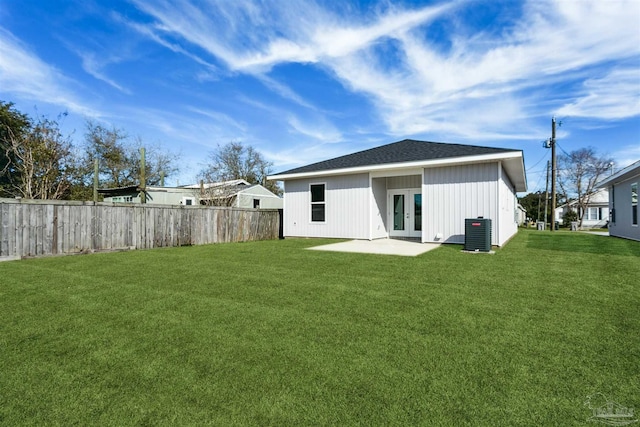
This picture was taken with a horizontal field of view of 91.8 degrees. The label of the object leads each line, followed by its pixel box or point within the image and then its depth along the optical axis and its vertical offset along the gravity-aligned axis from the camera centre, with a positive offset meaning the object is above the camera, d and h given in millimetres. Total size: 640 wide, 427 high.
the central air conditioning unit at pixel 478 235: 8086 -479
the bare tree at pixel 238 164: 30484 +5525
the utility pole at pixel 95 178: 13996 +1846
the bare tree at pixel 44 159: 13188 +2622
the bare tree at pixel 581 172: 31875 +4764
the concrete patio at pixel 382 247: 8102 -889
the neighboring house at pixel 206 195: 19438 +1503
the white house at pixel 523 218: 34006 -143
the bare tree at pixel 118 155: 24562 +5031
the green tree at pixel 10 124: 18625 +5853
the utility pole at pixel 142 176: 11594 +1531
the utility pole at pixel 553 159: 19909 +3770
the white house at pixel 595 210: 32881 +730
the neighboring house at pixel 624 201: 11844 +666
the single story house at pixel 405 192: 9180 +878
